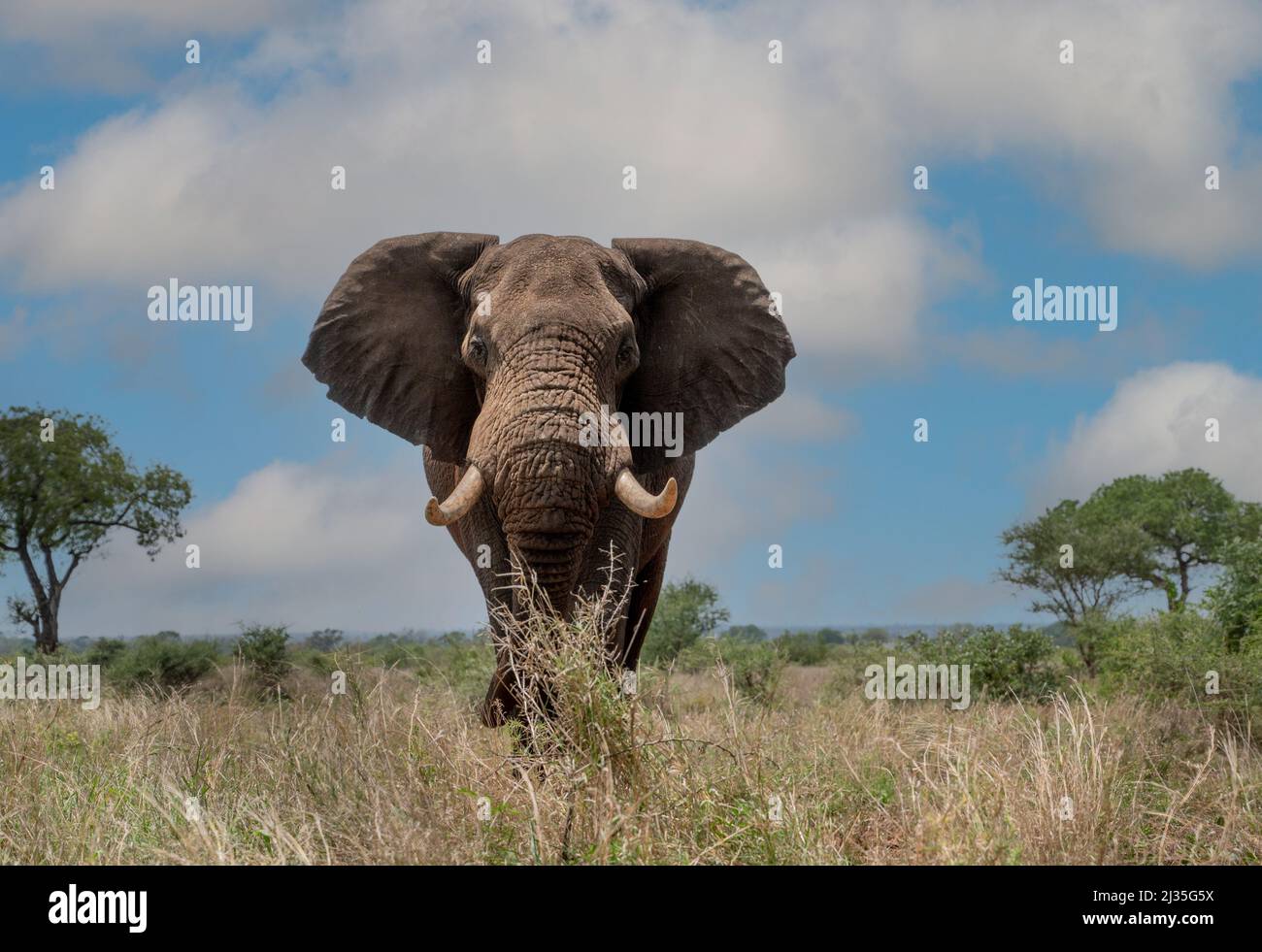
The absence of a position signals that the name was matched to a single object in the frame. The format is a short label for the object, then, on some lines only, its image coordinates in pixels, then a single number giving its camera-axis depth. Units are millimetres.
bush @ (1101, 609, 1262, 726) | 12555
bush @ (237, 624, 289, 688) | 18688
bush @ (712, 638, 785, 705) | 18297
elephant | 8938
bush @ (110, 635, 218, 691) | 20391
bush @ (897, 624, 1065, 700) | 17516
